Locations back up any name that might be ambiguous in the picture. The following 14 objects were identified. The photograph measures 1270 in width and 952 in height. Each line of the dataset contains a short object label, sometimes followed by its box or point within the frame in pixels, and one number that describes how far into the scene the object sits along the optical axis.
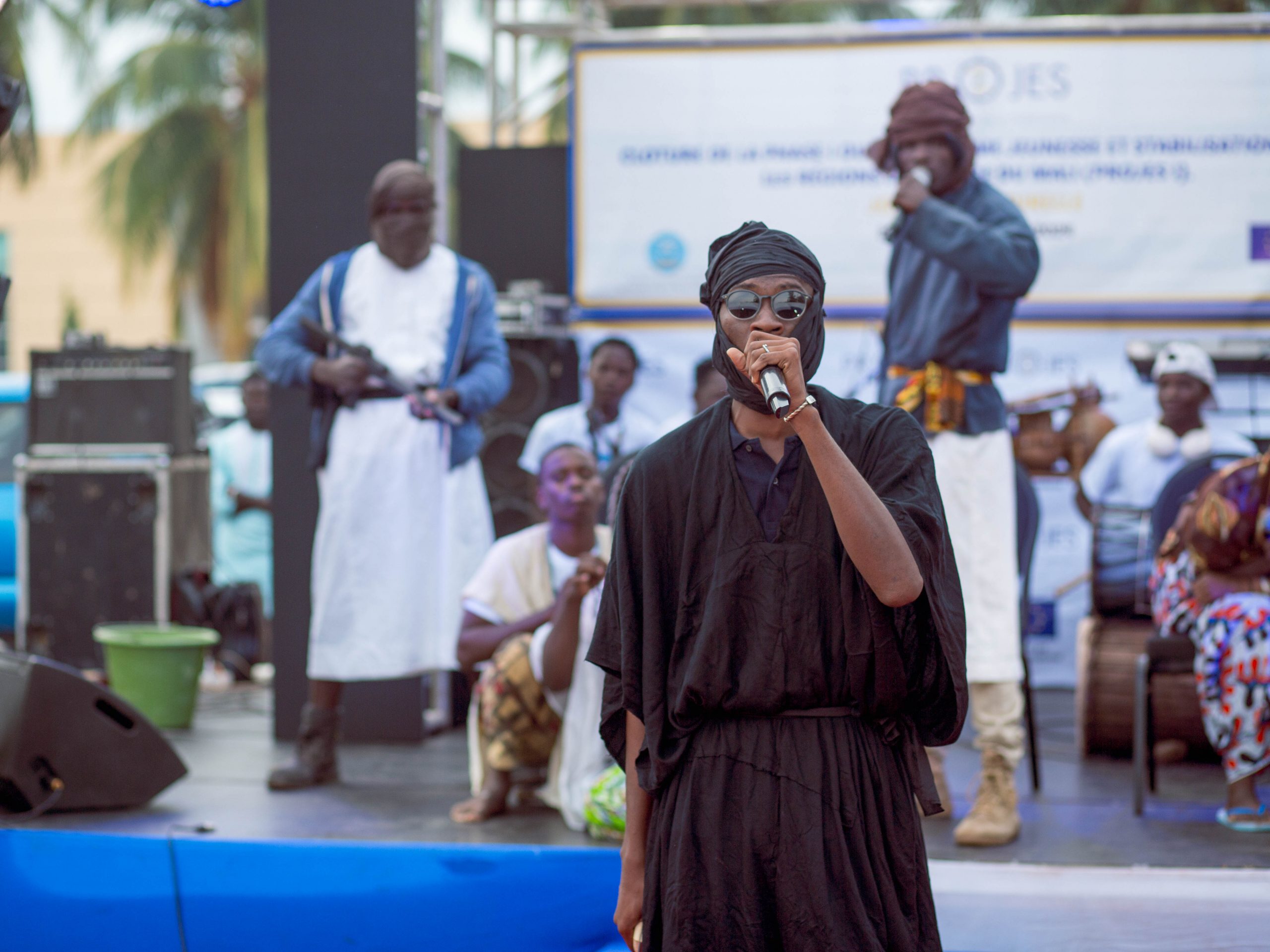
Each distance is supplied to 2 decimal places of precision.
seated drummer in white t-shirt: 13.17
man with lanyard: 12.95
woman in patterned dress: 8.84
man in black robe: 3.92
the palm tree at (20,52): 34.31
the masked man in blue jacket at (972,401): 8.59
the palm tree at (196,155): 42.37
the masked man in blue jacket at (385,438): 10.23
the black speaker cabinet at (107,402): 15.60
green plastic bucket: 12.34
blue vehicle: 16.44
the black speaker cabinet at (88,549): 15.10
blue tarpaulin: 7.14
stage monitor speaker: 9.05
